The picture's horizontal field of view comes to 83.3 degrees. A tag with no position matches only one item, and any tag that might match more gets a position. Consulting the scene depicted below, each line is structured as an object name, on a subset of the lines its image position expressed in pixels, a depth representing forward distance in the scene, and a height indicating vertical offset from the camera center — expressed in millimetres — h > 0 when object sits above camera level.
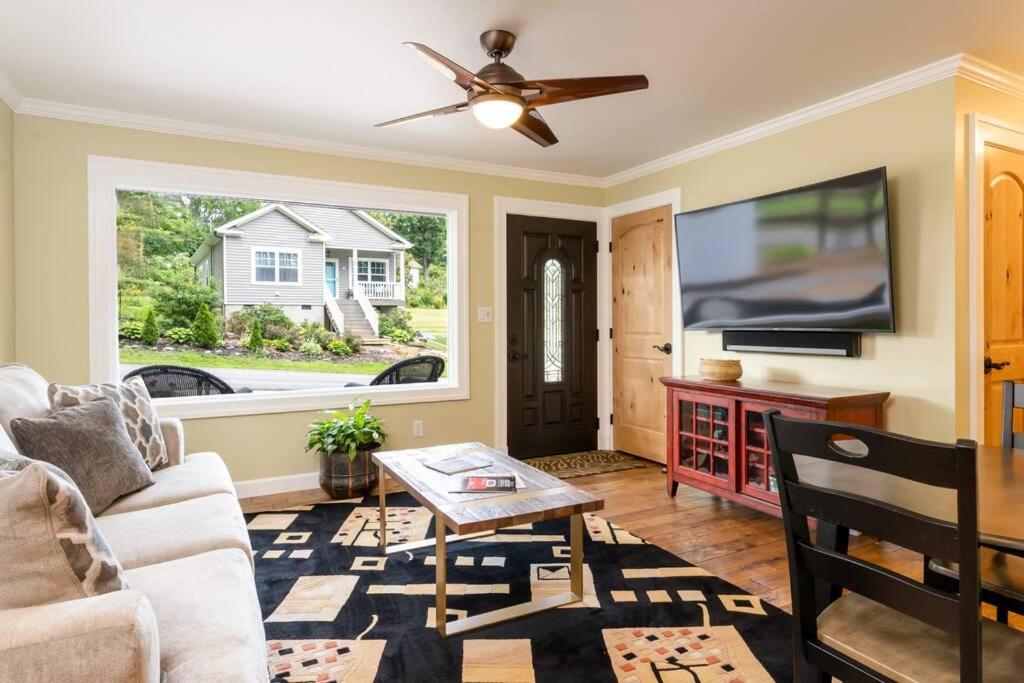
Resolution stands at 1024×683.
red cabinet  2949 -528
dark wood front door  4836 +14
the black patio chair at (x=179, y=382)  3752 -267
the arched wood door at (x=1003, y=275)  2979 +301
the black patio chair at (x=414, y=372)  4480 -255
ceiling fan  2225 +998
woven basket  3562 -214
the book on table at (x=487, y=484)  2262 -586
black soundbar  3225 -46
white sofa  985 -614
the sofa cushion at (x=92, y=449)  1992 -382
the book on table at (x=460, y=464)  2549 -574
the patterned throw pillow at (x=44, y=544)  1035 -370
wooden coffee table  1993 -611
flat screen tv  3006 +443
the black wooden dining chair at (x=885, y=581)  989 -493
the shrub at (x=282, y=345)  5574 -38
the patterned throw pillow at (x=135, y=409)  2471 -303
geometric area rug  1906 -1077
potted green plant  3715 -719
